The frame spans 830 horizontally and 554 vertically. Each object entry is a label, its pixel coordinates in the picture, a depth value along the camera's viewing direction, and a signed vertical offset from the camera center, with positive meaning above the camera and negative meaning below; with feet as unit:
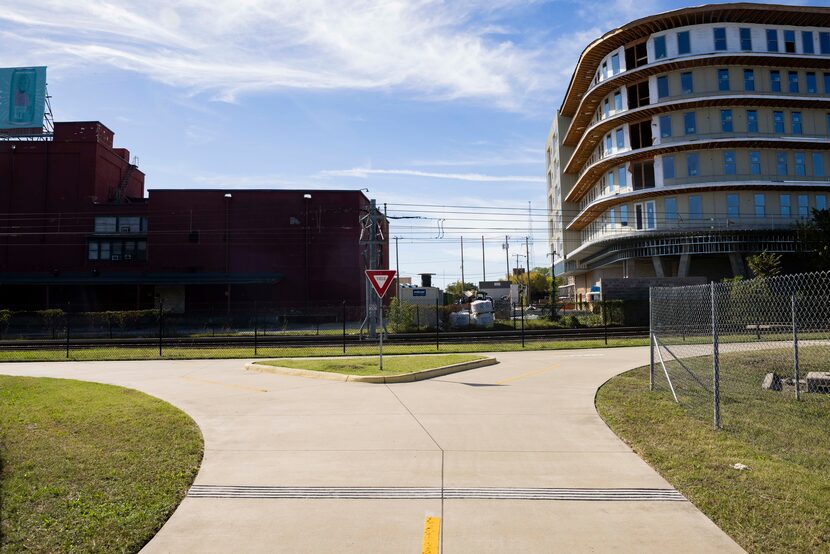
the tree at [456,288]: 489.71 +17.92
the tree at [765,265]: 134.31 +9.05
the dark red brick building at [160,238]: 176.35 +23.00
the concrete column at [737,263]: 156.55 +11.17
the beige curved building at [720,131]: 152.46 +47.32
